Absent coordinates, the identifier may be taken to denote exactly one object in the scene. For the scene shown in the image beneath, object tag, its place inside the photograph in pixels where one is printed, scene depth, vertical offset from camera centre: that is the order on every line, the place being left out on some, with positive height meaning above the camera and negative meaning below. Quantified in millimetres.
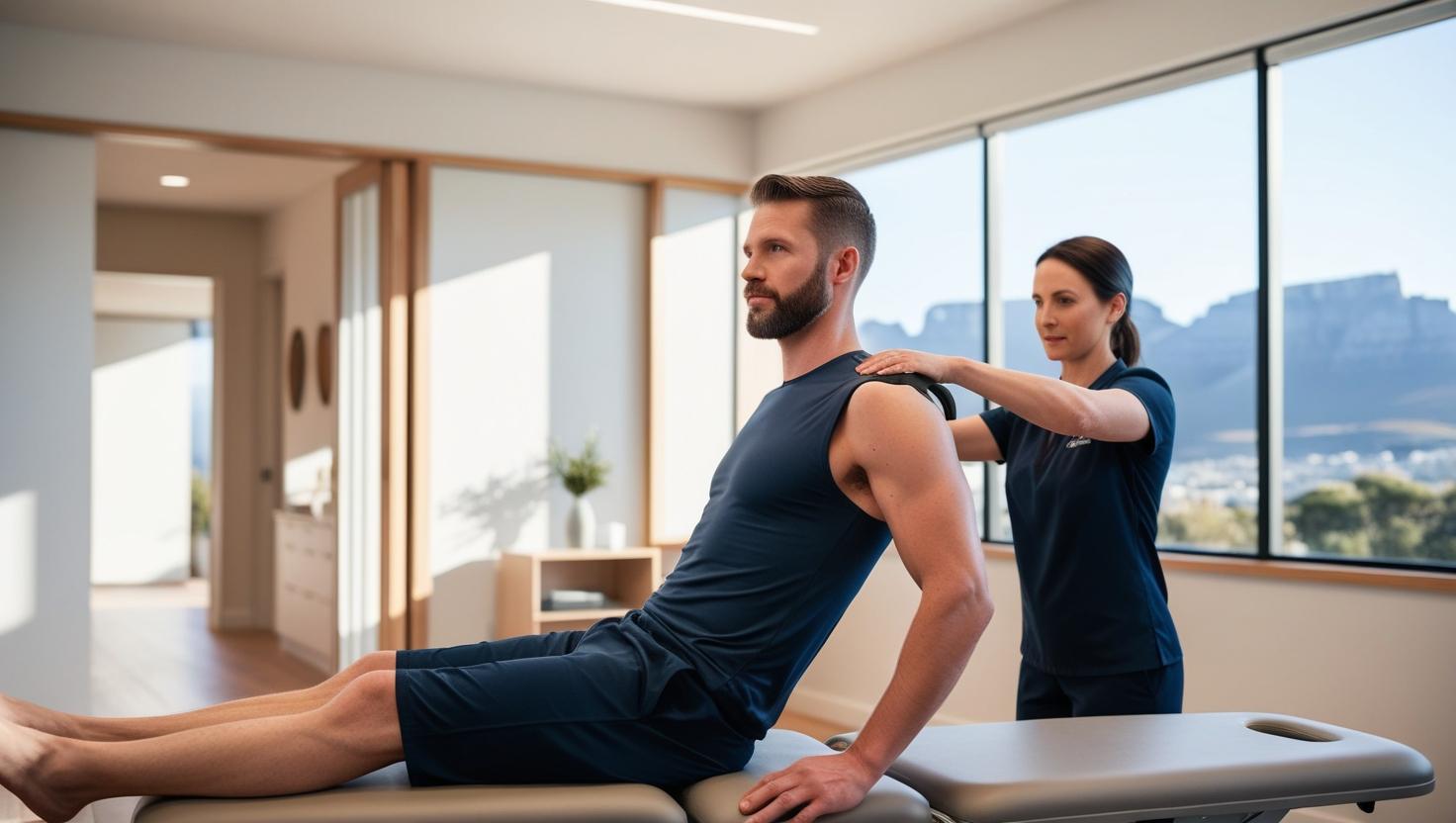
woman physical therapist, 2035 -128
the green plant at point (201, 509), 10570 -630
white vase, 5012 -364
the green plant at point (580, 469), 5059 -150
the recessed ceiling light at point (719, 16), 4137 +1319
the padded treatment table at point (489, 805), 1461 -424
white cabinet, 6129 -765
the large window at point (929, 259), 4664 +625
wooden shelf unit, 4797 -586
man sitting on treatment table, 1520 -293
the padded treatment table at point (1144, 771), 1550 -422
